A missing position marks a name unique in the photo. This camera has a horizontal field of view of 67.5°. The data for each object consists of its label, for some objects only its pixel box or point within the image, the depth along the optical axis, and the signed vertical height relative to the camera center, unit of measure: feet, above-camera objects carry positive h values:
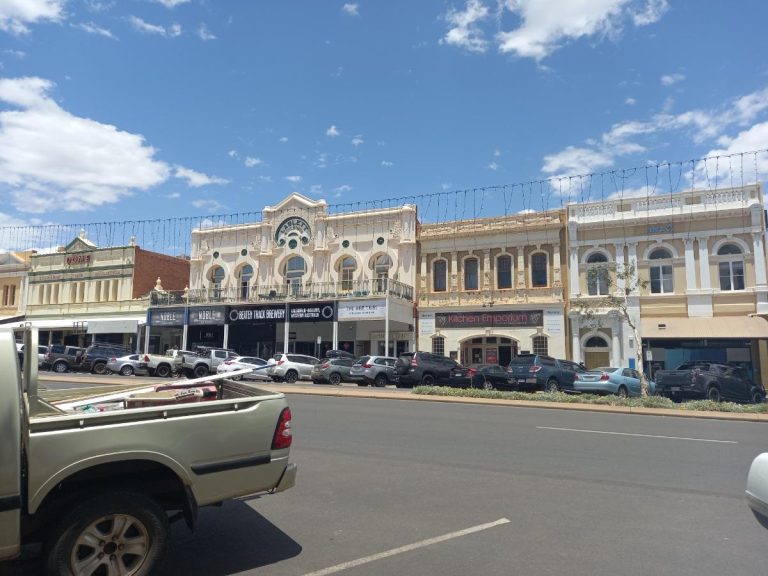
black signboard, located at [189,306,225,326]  121.80 +6.56
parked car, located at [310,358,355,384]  88.22 -3.82
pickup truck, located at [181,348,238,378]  94.02 -2.45
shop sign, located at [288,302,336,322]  112.06 +6.87
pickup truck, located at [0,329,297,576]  11.98 -2.84
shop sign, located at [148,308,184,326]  125.29 +6.41
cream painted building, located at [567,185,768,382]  93.15 +12.80
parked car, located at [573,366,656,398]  71.31 -4.19
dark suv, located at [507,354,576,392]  73.10 -3.26
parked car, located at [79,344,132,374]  99.04 -2.20
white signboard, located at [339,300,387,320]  107.14 +7.07
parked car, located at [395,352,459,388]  81.56 -3.15
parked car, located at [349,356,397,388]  86.58 -3.62
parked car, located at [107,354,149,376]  95.86 -3.25
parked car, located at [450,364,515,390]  74.90 -3.96
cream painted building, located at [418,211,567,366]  107.45 +11.90
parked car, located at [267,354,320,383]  91.61 -3.44
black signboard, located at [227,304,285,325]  116.47 +6.59
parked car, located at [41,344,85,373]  100.02 -2.28
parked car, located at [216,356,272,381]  87.92 -2.83
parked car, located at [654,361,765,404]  64.90 -3.97
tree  99.96 +9.56
